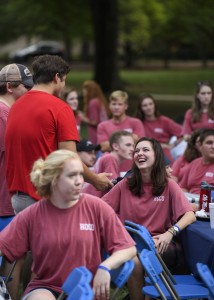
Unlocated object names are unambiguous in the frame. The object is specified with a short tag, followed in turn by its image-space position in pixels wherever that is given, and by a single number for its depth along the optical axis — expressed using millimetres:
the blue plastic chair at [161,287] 6598
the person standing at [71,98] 14232
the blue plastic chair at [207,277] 6223
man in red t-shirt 7105
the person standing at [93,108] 16760
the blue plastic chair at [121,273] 5889
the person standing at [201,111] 13976
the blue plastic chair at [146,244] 7095
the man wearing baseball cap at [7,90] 7857
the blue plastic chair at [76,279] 5308
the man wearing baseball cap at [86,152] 11053
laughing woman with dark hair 8124
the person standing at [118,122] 13432
